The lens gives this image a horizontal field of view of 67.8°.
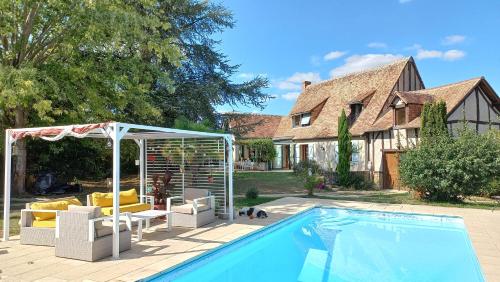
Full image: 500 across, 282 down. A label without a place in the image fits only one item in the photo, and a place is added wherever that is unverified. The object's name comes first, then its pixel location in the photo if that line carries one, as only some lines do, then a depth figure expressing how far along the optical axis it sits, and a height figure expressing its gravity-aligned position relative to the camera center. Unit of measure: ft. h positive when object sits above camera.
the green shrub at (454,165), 47.42 -1.03
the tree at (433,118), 57.49 +6.13
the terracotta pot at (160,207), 37.40 -4.83
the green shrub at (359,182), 70.33 -4.64
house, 66.03 +8.93
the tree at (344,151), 72.08 +1.35
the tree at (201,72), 63.52 +16.45
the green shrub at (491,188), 49.05 -4.24
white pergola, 23.77 +1.87
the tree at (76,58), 43.78 +13.69
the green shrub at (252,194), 54.34 -5.18
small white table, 28.40 -4.40
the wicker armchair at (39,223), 26.21 -4.51
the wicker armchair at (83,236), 22.81 -4.74
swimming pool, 23.54 -7.37
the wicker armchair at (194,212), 33.53 -4.89
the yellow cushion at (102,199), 31.89 -3.44
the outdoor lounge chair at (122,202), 31.68 -3.77
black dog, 38.65 -5.67
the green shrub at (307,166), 77.41 -1.78
